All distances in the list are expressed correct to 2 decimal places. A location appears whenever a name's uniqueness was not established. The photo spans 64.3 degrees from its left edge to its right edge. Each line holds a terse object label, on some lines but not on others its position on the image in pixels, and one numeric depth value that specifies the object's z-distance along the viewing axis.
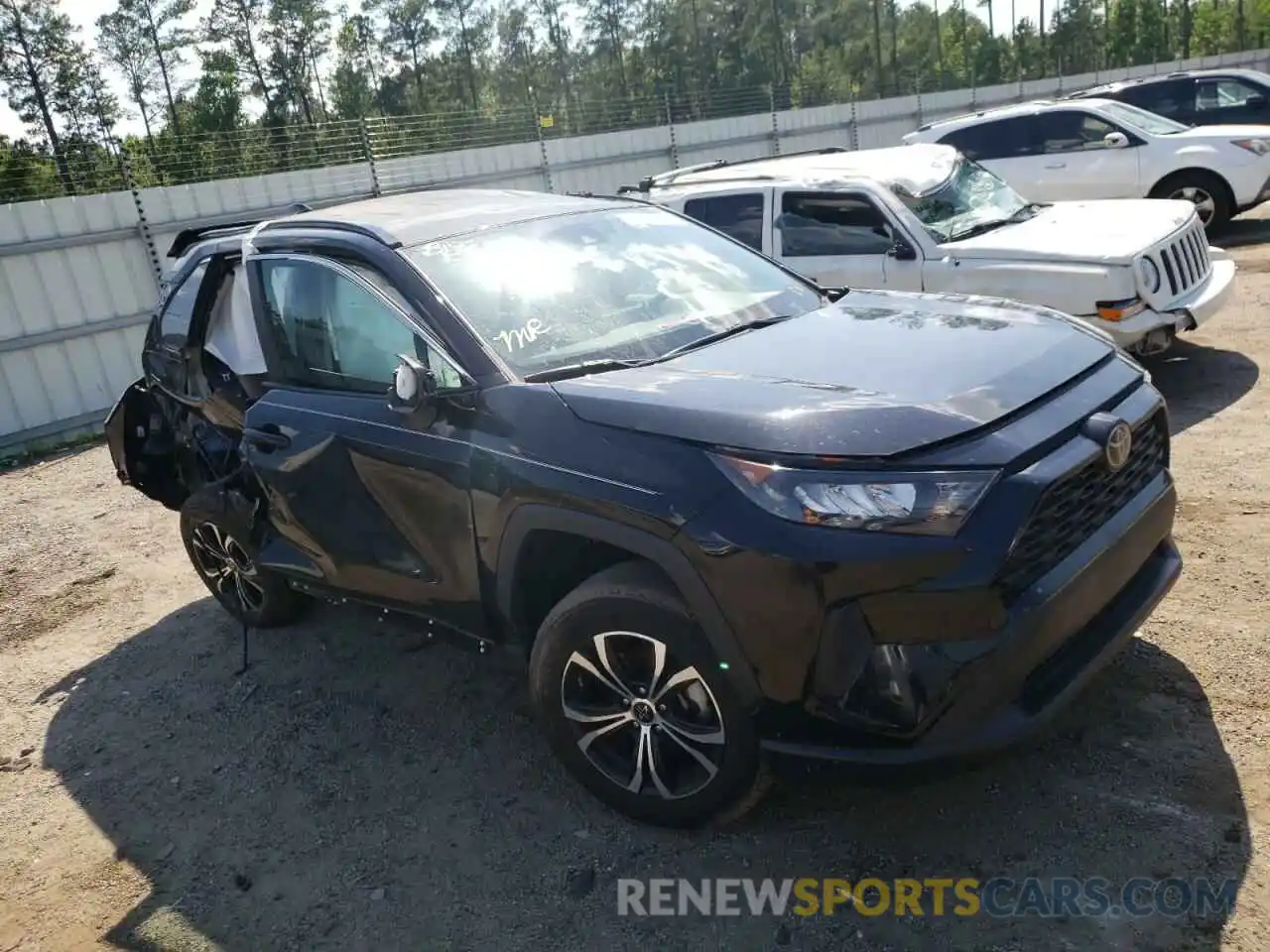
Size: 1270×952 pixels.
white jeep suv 5.95
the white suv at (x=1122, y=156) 10.20
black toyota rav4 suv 2.50
